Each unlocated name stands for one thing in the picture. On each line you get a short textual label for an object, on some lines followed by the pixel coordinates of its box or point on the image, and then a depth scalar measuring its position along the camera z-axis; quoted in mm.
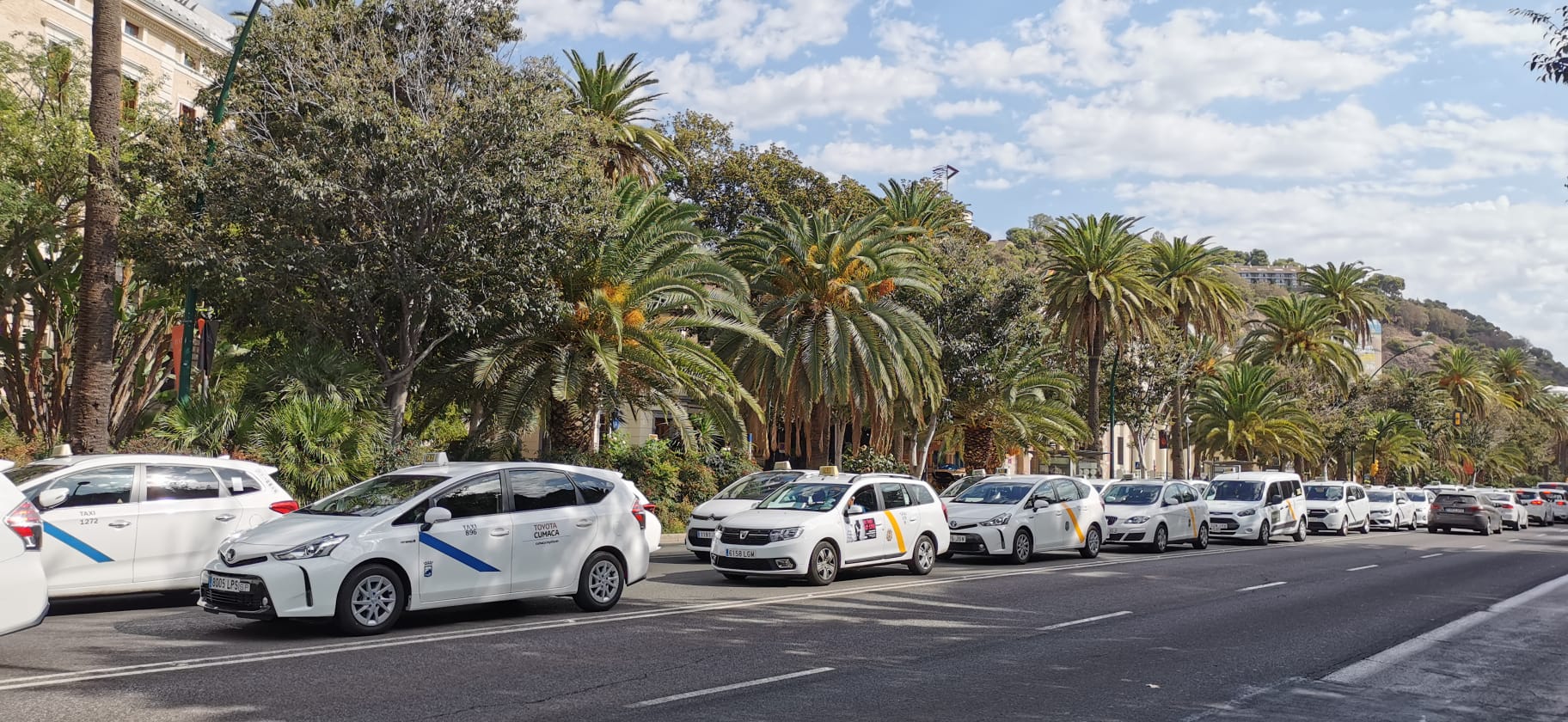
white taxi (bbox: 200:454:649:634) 10086
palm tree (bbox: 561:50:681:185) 38406
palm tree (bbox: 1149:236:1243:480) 47344
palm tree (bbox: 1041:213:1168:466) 40031
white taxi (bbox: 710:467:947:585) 15461
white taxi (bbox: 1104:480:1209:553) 24203
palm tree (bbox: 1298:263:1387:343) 64938
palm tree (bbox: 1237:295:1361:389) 59312
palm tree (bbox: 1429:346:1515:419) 79875
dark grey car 36656
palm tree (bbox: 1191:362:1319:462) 53125
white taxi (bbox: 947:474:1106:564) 19922
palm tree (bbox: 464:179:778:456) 23359
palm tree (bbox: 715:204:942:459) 29781
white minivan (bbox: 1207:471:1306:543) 28125
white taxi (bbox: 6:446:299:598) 11555
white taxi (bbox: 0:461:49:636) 7777
